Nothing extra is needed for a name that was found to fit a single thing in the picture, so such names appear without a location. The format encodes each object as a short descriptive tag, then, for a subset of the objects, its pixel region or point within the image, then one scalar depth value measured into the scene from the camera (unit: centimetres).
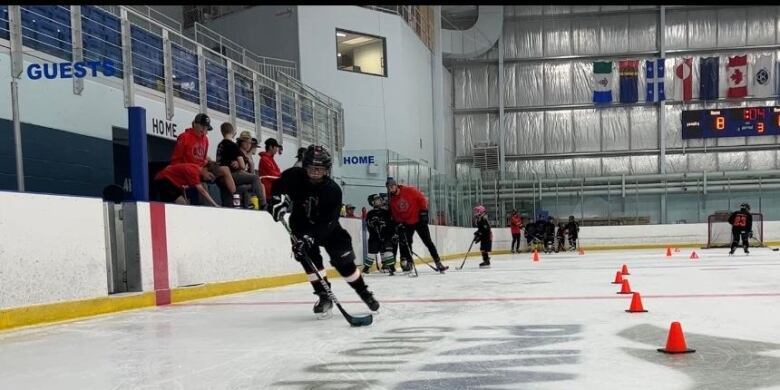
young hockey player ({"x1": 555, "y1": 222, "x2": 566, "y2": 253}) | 2536
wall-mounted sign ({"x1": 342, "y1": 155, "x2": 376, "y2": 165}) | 1814
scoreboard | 2758
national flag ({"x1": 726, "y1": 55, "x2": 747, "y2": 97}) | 2839
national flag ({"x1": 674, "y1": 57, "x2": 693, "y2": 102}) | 2873
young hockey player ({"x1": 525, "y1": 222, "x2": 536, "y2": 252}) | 2572
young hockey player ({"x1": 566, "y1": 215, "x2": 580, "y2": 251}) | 2530
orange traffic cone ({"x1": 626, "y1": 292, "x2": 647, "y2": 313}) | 500
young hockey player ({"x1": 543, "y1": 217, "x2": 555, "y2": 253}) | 2473
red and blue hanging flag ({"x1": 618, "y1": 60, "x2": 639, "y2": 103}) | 2900
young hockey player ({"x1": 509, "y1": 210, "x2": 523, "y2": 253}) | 2566
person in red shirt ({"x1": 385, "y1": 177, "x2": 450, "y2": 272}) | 1121
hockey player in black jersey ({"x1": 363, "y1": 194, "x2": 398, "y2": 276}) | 1119
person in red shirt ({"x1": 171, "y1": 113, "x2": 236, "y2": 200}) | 820
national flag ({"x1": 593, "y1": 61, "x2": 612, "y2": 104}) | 2930
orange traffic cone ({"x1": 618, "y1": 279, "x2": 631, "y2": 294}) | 654
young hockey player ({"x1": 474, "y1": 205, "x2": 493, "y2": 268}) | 1284
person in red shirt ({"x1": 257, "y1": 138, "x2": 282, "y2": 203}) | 984
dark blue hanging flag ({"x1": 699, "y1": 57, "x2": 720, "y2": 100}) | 2867
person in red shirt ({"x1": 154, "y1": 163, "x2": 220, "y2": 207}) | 795
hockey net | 2327
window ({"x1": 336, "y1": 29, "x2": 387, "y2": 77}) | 2109
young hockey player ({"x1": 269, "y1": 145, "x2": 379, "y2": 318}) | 514
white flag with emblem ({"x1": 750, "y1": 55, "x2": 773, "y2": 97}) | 2825
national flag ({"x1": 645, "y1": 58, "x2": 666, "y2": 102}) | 2873
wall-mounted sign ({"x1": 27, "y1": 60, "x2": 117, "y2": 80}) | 745
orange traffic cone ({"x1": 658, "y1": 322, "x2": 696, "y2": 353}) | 328
